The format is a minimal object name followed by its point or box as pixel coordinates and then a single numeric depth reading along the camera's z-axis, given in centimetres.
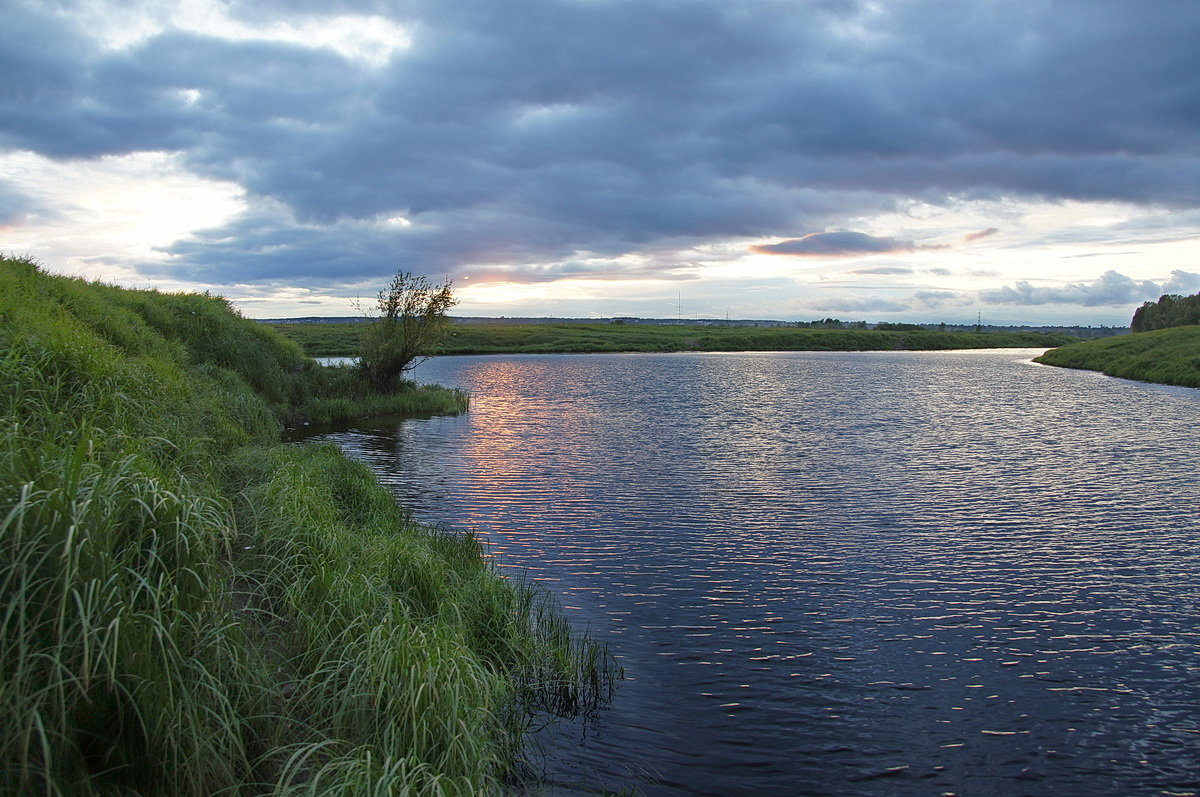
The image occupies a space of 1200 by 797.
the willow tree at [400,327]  4391
